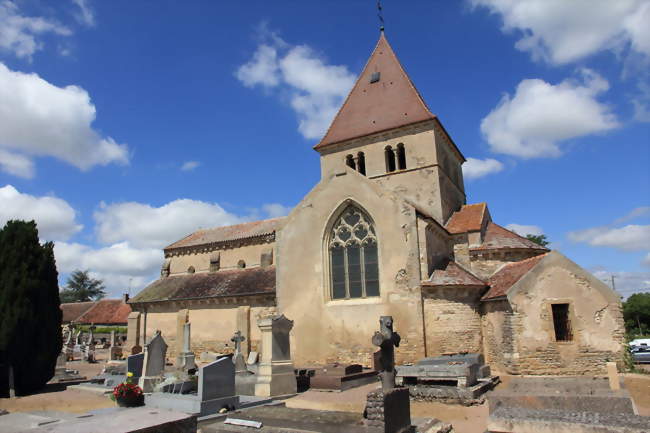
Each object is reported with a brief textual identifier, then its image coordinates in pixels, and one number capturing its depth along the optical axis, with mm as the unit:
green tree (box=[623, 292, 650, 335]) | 51969
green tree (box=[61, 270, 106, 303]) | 76250
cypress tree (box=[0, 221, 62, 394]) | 14953
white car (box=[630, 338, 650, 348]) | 27327
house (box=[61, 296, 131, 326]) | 44406
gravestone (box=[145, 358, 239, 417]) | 9672
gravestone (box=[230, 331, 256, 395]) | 12977
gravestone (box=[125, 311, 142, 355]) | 25969
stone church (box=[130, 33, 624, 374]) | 15891
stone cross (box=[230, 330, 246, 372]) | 14500
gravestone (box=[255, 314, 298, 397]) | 12938
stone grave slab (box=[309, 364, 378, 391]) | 13719
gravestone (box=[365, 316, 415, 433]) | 7172
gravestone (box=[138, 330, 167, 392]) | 12836
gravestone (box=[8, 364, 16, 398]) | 14570
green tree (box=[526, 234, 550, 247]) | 46522
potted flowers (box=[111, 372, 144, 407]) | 9641
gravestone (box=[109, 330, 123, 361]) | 26250
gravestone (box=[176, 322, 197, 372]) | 14411
